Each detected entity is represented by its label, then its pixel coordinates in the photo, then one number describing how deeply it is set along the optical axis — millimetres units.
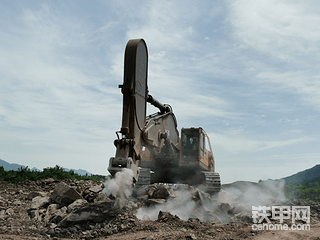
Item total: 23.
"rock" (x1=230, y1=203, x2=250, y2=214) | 10352
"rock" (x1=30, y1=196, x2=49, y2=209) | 9773
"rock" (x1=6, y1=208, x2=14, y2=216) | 9395
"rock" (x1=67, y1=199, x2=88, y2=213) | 8719
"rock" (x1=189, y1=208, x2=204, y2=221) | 9019
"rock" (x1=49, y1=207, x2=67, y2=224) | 8305
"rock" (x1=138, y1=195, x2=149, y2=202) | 9820
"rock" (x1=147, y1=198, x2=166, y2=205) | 9270
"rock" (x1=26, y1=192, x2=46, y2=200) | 11179
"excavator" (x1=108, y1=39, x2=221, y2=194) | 7090
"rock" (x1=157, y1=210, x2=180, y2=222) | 7637
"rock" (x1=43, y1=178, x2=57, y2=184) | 14491
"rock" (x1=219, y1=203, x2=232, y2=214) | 10300
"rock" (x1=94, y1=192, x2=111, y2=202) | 9492
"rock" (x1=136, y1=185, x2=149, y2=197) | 10544
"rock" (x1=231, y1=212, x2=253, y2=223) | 9148
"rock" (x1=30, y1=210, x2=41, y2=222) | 8938
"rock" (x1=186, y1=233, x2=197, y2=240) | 6279
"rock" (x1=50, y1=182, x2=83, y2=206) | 9336
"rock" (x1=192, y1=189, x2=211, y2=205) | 10415
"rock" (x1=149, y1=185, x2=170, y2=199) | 9955
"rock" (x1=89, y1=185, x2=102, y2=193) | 9965
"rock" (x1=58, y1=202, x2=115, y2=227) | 7707
